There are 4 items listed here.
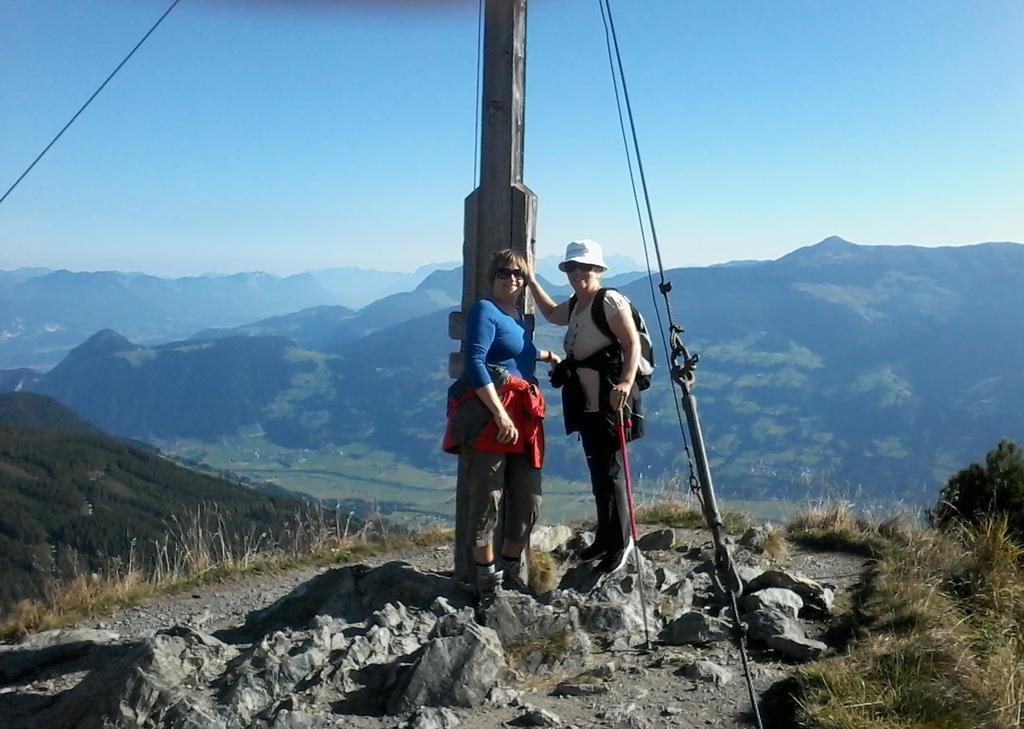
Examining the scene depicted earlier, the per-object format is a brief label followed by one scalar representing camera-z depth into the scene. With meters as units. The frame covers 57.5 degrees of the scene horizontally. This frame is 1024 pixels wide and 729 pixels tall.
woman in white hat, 5.66
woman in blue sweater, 5.58
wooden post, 6.30
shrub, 7.31
